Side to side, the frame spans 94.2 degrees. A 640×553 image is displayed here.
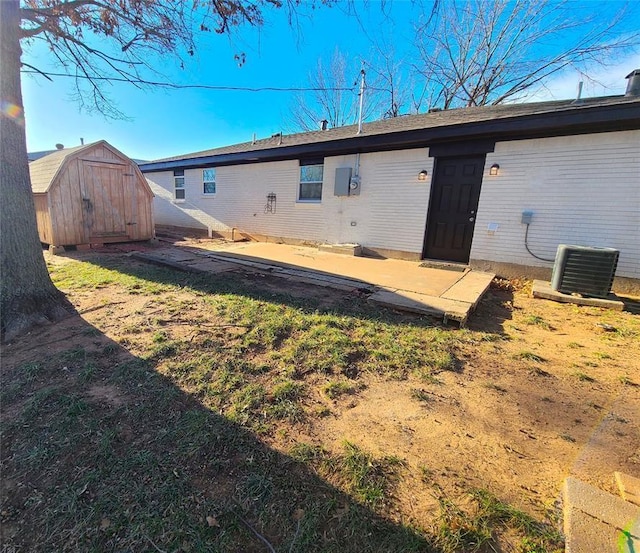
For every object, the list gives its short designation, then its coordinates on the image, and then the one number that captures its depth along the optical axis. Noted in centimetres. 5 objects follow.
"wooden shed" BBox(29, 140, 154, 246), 744
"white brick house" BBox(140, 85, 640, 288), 514
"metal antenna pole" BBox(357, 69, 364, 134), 811
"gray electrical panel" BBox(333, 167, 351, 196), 799
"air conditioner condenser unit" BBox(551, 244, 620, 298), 453
